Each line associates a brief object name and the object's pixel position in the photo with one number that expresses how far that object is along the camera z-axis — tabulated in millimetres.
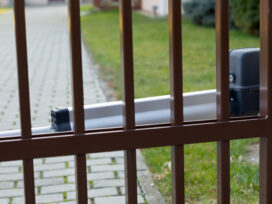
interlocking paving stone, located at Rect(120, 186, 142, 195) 3988
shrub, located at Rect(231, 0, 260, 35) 11977
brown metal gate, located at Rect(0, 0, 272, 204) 1768
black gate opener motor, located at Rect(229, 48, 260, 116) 2504
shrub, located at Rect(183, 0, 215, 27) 15336
